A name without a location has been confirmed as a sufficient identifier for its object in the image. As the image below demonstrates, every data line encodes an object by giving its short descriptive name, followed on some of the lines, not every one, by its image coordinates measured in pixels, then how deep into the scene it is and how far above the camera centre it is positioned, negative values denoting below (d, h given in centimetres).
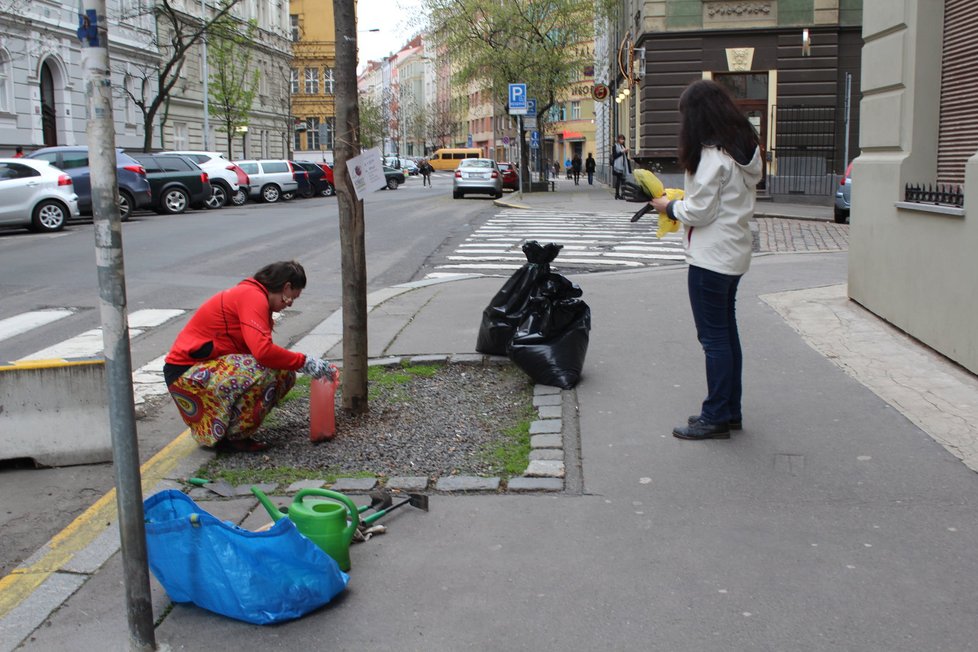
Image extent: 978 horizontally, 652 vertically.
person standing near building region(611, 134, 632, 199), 2522 -11
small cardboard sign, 568 -5
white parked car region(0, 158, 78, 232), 2067 -55
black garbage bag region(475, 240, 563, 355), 704 -97
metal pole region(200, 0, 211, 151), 4847 +306
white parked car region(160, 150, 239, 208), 3108 -32
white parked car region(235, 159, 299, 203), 3519 -52
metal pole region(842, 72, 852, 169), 2503 +18
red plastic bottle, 560 -131
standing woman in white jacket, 530 -29
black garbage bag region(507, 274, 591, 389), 667 -113
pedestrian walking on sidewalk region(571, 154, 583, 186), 5238 -41
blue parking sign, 3575 +202
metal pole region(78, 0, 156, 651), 300 -43
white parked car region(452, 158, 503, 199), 3562 -70
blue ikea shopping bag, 350 -132
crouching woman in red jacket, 536 -100
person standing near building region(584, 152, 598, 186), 4875 -45
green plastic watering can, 385 -130
